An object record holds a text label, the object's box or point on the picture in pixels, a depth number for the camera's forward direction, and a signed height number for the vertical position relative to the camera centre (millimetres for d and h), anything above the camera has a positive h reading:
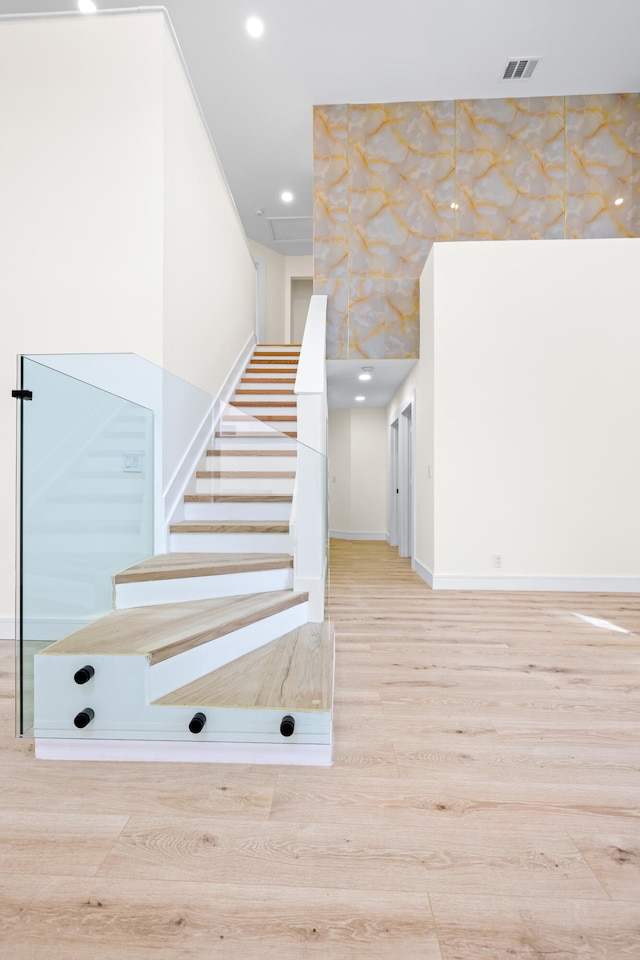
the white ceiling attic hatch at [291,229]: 7484 +3943
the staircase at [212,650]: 1601 -643
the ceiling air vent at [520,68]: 4684 +4014
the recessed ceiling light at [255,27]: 4234 +3972
